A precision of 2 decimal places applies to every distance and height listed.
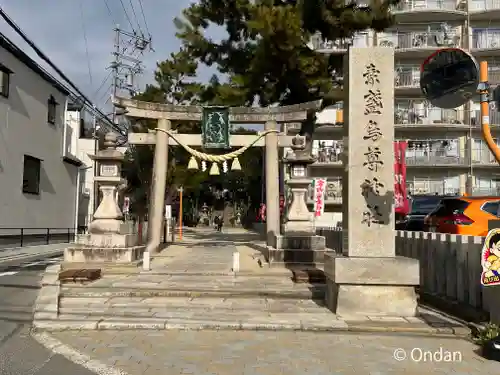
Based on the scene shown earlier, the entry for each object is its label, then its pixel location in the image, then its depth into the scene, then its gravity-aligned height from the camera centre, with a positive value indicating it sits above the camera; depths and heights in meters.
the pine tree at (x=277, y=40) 16.80 +6.80
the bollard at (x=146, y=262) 11.59 -1.23
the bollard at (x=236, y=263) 11.28 -1.20
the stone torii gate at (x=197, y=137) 15.46 +2.59
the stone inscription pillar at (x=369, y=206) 7.62 +0.15
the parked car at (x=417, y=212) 16.25 +0.13
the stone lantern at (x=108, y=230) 12.68 -0.51
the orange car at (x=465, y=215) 11.84 +0.03
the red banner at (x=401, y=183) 17.61 +1.23
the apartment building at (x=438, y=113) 34.94 +7.66
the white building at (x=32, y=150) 21.84 +3.22
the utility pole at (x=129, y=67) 42.01 +13.13
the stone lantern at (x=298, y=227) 12.75 -0.38
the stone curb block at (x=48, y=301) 7.49 -1.50
